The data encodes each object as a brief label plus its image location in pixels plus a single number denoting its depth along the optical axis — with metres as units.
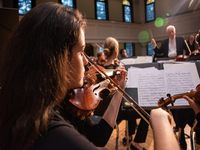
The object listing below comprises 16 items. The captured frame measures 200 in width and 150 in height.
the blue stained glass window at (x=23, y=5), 6.82
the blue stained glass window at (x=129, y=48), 9.98
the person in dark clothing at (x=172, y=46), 3.74
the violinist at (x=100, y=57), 3.99
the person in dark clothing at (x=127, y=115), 1.85
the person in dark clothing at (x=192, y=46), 3.82
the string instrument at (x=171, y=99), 1.08
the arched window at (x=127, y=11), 9.44
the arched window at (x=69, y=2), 7.52
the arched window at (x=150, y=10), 8.98
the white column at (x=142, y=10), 9.23
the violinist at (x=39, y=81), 0.47
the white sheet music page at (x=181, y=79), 1.33
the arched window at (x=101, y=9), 8.45
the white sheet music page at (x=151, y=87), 1.36
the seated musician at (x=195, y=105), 0.98
